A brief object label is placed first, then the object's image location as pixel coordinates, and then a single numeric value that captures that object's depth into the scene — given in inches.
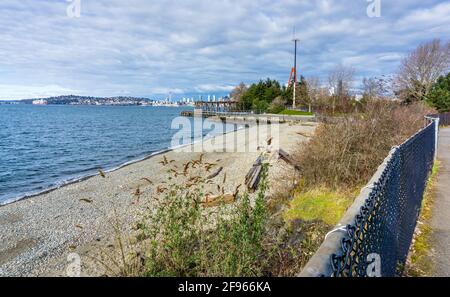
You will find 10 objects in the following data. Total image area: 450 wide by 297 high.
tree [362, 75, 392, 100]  697.5
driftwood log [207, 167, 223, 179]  598.1
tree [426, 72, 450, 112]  1316.4
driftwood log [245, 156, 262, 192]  443.2
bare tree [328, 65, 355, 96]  2084.5
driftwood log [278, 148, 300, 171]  367.6
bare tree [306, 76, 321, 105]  2493.6
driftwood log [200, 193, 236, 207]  368.8
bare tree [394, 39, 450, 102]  1674.5
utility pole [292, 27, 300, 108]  2311.4
